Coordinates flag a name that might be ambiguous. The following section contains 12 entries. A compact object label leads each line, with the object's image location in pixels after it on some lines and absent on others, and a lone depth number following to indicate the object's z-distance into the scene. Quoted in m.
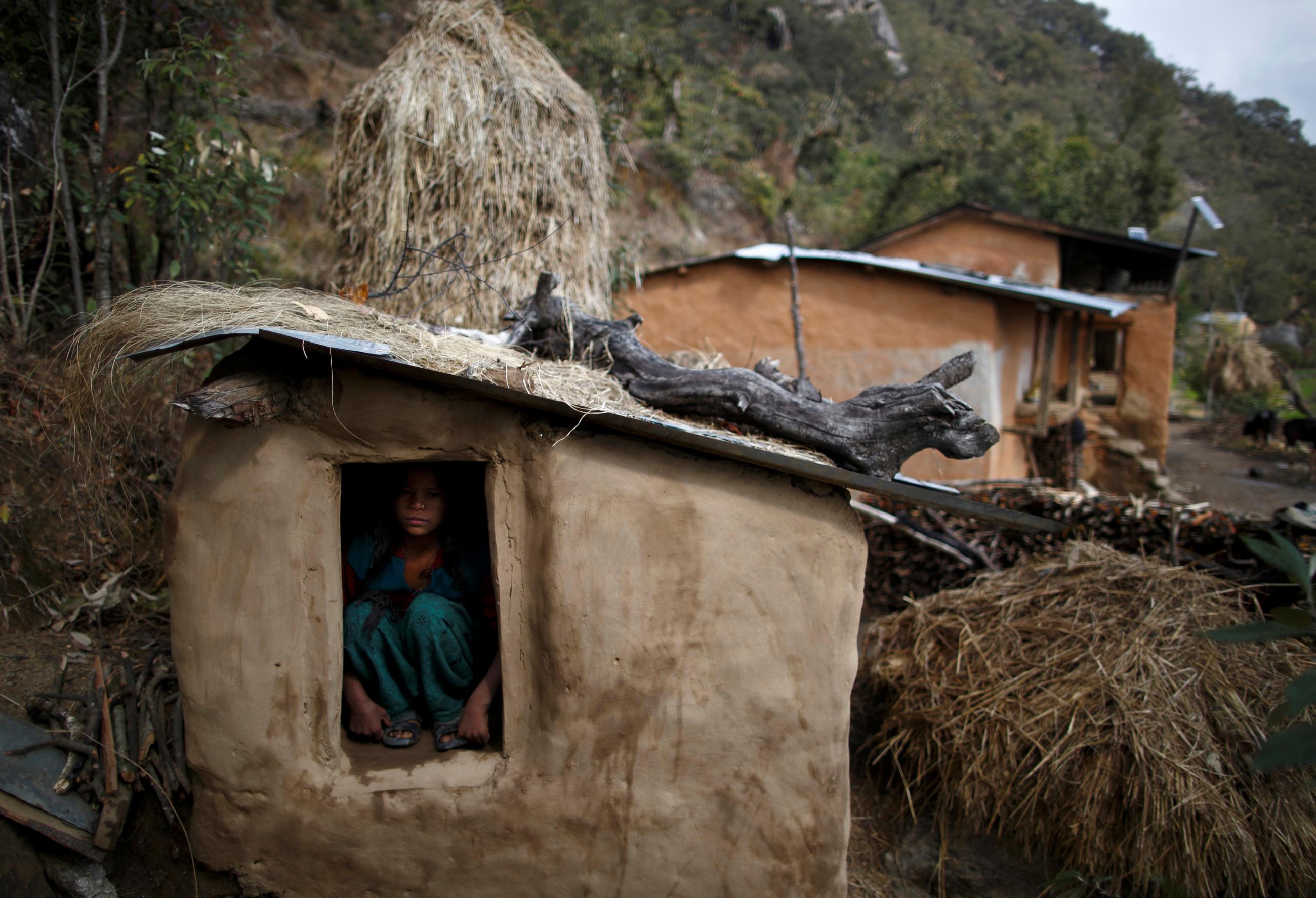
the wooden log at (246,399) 2.51
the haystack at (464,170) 5.84
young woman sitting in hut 3.21
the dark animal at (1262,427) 17.55
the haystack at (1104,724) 3.72
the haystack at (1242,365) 19.56
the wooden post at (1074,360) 11.85
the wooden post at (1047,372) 9.70
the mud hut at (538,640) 2.81
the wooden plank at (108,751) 3.00
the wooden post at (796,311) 6.41
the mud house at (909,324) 8.77
